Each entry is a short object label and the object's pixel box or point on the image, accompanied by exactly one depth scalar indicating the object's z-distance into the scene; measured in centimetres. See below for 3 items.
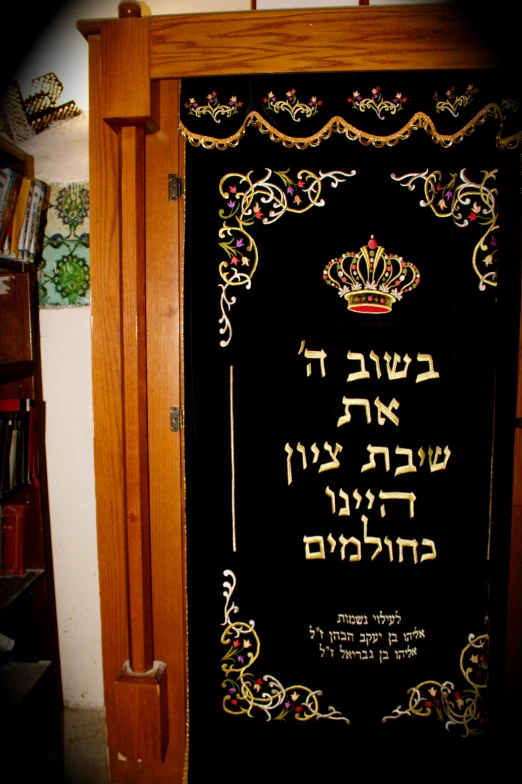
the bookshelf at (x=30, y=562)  139
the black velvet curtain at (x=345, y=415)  121
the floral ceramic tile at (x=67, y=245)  146
